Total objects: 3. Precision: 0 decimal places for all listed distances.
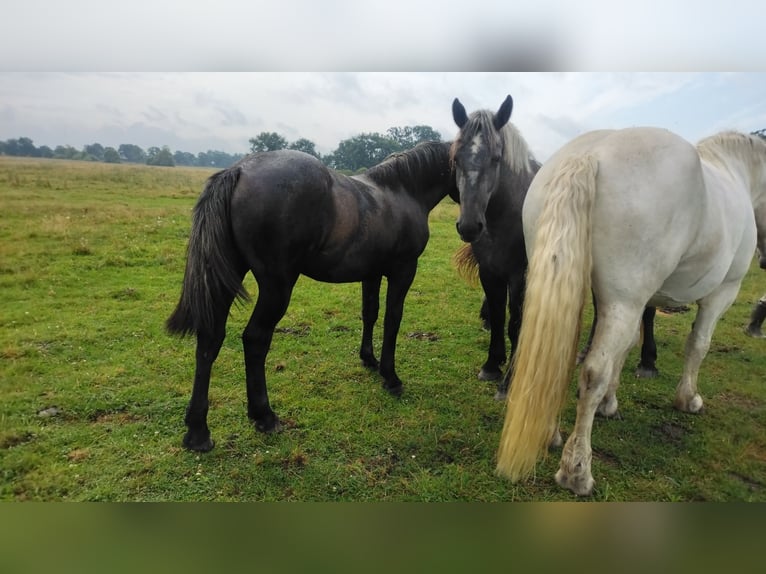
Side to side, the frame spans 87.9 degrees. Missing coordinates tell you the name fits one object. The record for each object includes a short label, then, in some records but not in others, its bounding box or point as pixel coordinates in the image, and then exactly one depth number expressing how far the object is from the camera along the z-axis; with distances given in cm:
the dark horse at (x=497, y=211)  235
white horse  182
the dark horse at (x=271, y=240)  214
